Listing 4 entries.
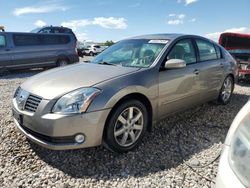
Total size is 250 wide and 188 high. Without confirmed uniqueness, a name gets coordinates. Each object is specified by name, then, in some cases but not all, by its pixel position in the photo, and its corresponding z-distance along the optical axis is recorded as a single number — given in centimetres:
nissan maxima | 208
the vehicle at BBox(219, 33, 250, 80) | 572
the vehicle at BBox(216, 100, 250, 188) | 101
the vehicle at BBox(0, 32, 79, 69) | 748
